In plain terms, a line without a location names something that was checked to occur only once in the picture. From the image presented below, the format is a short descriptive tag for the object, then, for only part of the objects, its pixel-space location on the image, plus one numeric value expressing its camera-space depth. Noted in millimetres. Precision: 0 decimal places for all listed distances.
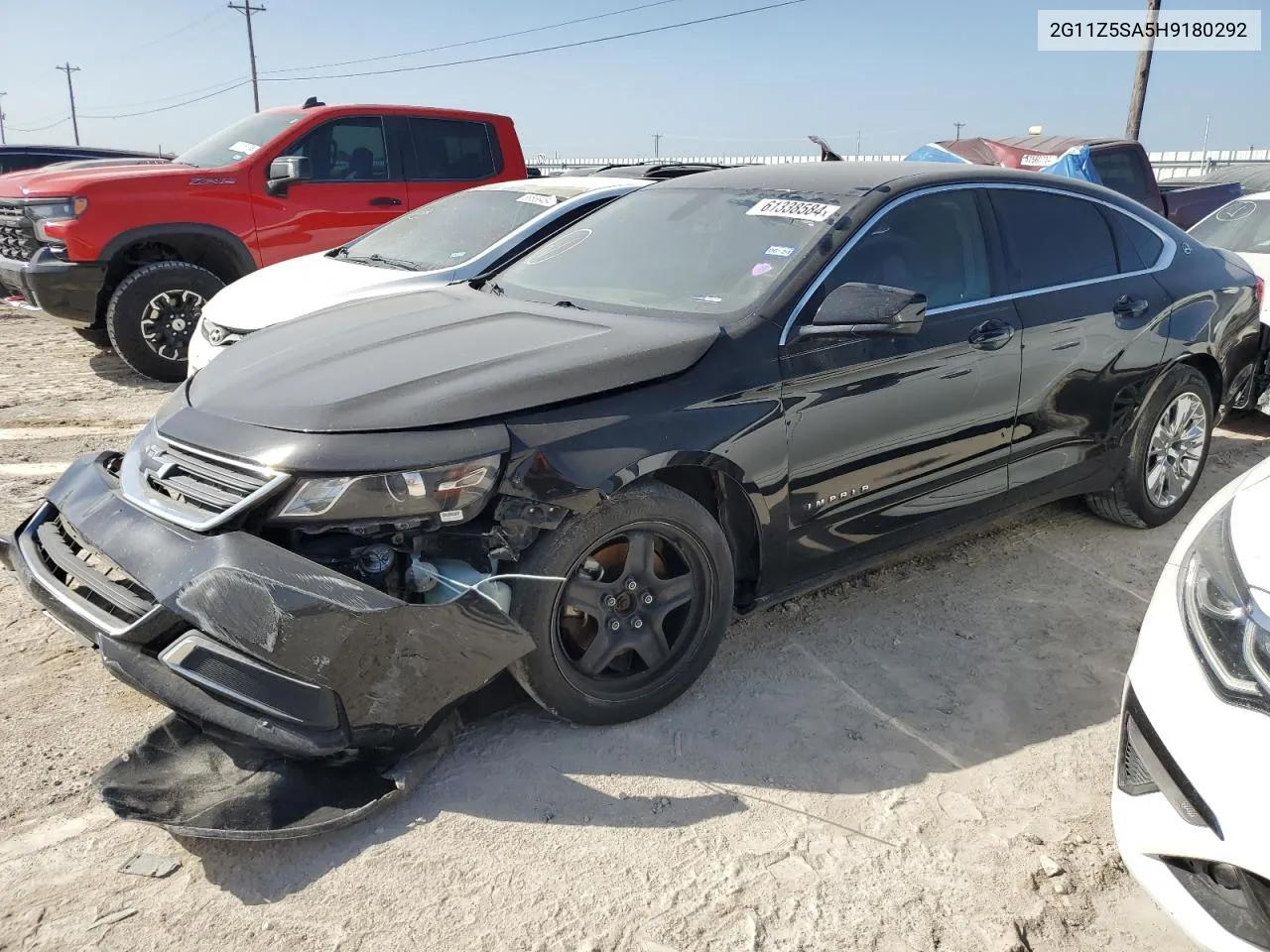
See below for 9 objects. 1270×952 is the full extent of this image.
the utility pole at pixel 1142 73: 20156
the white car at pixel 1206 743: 1902
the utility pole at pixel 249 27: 53062
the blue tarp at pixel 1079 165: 12453
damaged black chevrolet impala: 2516
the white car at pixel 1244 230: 7457
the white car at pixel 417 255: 5660
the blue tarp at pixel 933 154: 14002
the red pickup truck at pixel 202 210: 7211
